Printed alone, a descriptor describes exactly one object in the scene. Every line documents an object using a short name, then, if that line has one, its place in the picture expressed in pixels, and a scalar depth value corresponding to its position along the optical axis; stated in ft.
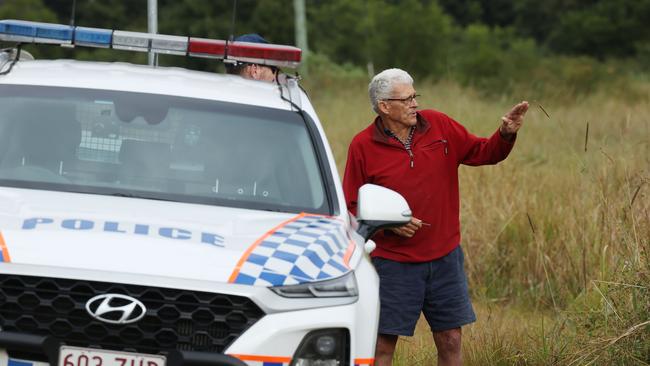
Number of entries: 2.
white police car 29.78
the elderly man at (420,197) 43.34
